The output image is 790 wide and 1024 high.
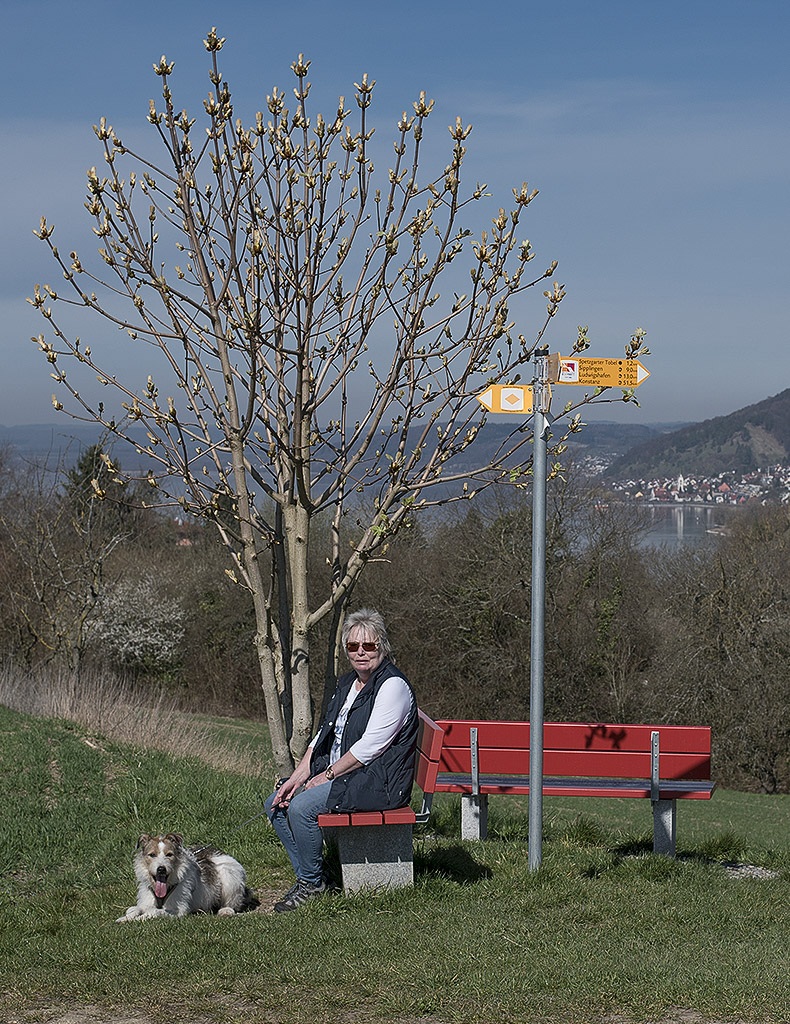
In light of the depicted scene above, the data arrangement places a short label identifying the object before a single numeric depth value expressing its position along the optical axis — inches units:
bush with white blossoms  1512.1
